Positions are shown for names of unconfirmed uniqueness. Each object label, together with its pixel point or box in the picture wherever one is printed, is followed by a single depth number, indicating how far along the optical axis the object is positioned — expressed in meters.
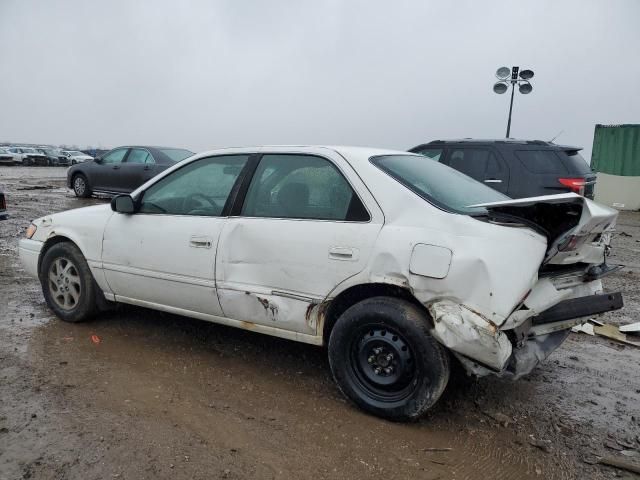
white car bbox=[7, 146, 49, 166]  37.31
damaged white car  2.68
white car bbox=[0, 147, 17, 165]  35.69
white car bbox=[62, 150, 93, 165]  40.74
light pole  13.64
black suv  7.20
